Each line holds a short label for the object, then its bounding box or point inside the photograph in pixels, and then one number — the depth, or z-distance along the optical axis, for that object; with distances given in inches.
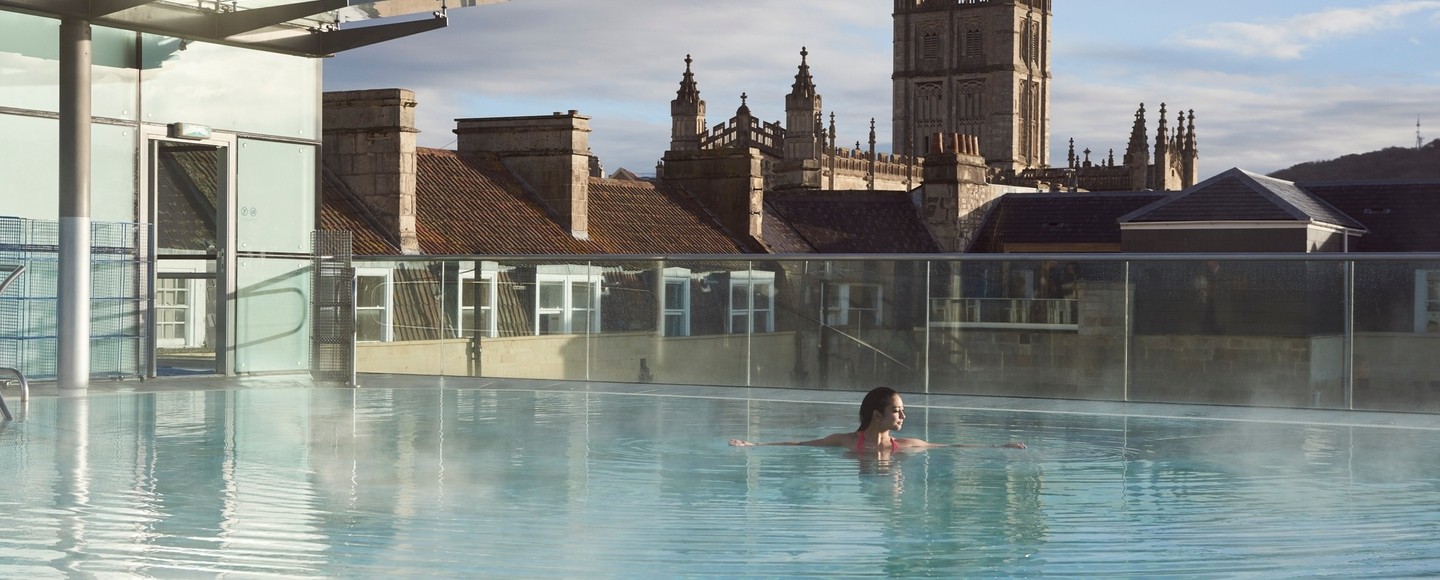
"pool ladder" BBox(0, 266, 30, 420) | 486.9
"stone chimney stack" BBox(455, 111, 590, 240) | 1683.1
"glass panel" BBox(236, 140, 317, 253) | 698.2
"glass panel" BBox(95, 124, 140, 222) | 636.7
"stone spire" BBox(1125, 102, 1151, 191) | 5187.0
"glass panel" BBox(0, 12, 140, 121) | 606.9
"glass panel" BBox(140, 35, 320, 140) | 658.8
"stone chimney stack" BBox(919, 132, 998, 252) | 2476.6
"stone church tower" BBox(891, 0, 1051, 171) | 6284.5
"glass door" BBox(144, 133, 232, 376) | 687.1
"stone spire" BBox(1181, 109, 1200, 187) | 5452.8
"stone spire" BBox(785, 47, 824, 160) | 4962.6
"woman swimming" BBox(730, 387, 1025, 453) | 438.3
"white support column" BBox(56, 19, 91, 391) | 597.9
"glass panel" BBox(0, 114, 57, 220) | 608.4
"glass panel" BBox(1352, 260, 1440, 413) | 591.2
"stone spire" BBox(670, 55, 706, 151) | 4820.4
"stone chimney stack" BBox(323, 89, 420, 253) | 1441.9
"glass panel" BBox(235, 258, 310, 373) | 703.7
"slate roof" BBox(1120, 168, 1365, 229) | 2070.6
